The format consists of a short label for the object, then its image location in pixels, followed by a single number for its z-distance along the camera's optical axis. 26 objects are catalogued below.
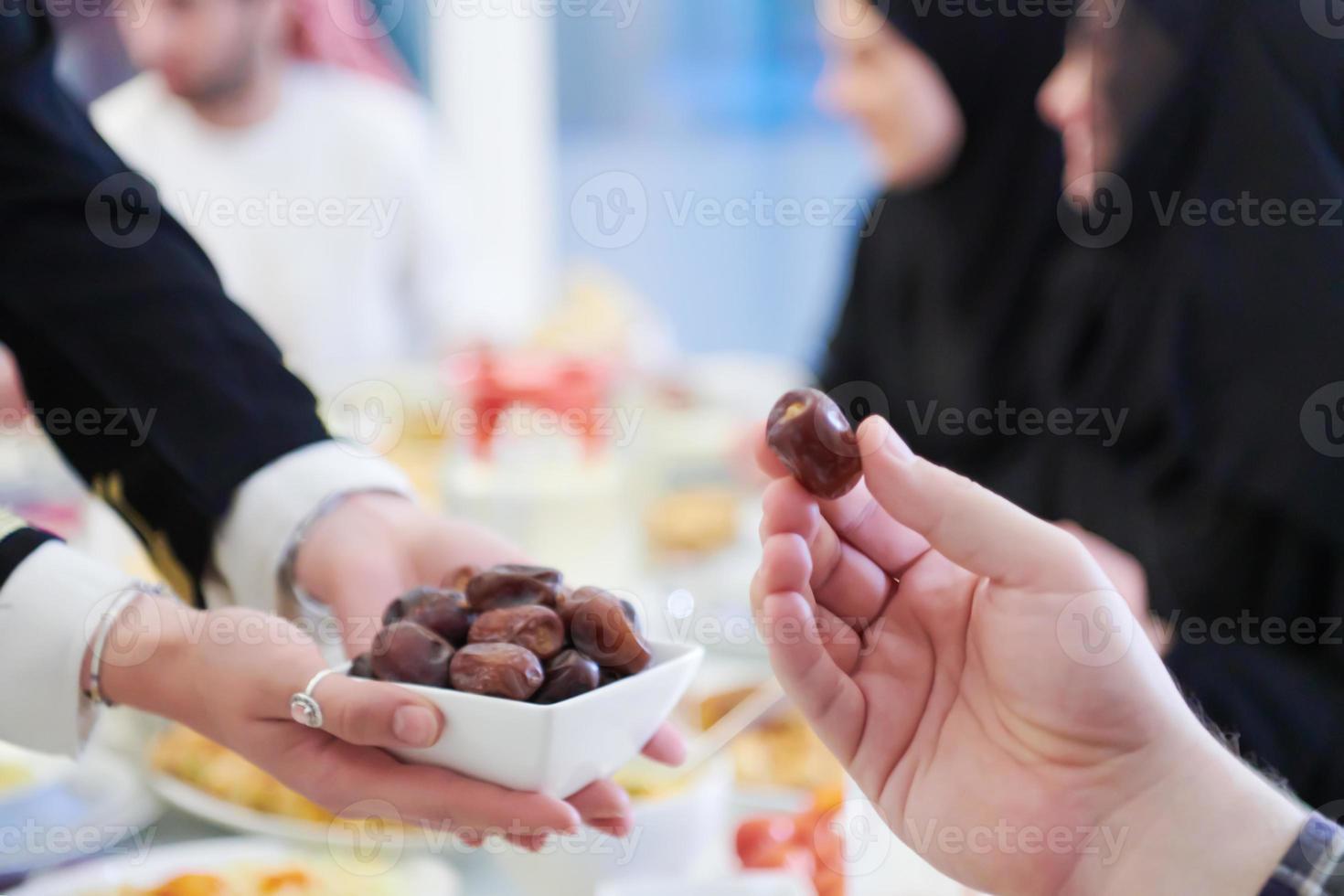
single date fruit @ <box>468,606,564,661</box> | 0.79
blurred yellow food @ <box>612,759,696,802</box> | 1.02
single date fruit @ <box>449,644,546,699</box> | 0.76
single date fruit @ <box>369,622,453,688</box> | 0.78
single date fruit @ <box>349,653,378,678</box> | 0.81
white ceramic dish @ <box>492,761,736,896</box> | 0.93
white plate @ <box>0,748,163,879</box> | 1.01
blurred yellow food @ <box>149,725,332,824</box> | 1.07
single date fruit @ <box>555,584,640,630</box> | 0.83
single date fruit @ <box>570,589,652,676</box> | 0.81
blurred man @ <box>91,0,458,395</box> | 3.03
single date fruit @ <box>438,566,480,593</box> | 0.94
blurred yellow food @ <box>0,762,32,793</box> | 1.13
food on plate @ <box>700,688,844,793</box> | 1.14
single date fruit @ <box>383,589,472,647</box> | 0.83
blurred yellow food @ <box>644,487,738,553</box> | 1.74
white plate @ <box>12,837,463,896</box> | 0.92
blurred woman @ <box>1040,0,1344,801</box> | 1.41
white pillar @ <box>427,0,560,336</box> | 4.87
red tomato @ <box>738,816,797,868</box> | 1.00
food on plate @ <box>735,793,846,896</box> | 0.97
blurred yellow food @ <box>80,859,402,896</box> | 0.92
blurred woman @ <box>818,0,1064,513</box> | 2.22
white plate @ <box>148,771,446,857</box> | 1.03
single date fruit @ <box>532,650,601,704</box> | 0.77
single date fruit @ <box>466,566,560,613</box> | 0.84
